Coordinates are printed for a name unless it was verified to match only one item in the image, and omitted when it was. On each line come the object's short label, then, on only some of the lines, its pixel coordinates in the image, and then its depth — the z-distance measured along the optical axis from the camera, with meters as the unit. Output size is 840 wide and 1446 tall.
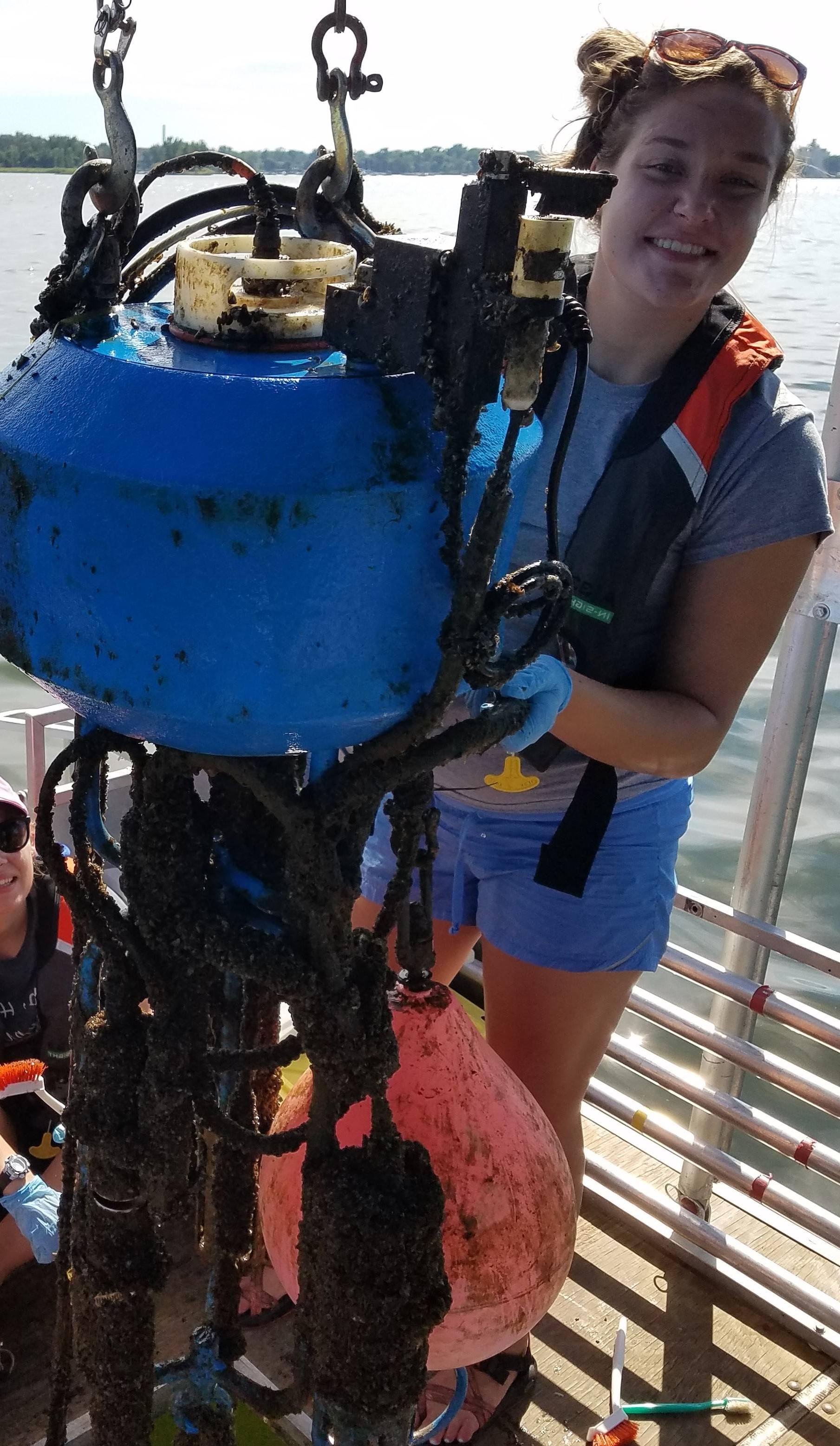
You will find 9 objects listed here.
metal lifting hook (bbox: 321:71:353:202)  1.07
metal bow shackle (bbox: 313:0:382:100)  1.06
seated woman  2.82
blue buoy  0.95
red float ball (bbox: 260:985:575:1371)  1.58
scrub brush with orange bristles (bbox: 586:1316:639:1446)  2.28
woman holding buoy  1.79
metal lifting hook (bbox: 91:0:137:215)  1.04
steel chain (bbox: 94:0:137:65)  1.04
